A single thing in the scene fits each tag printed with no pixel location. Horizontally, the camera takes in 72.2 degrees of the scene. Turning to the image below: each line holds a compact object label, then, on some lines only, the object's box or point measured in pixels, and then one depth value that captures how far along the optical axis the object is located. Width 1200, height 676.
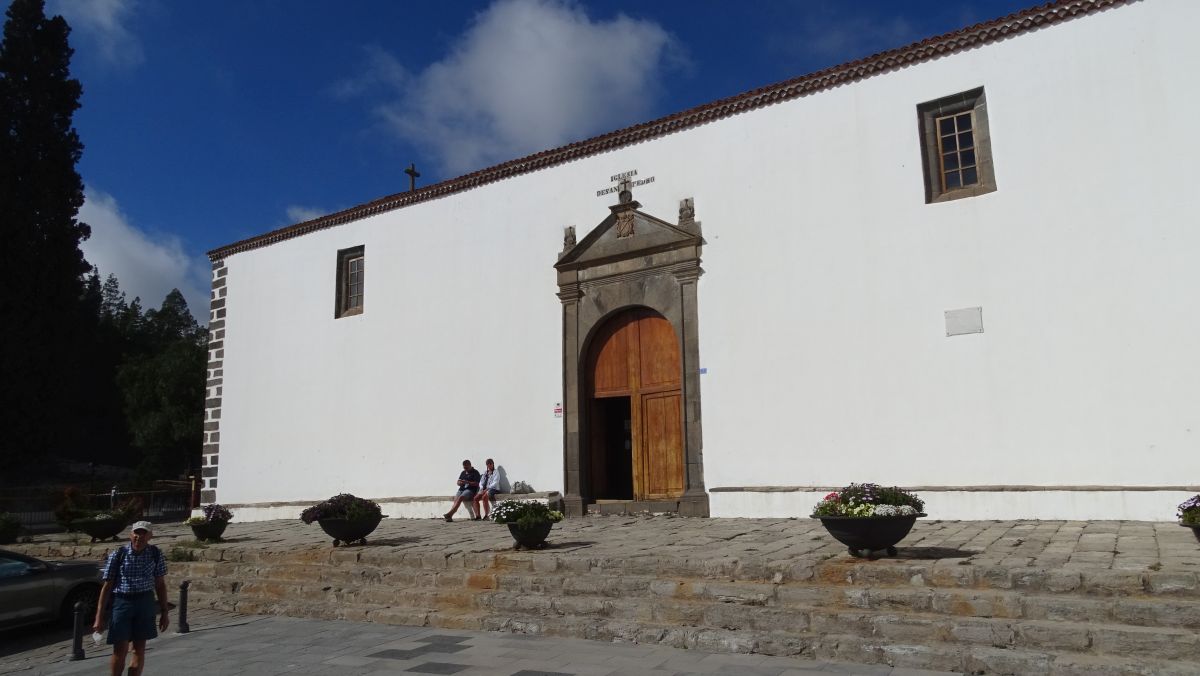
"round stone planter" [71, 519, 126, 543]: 13.52
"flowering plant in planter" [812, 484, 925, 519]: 6.87
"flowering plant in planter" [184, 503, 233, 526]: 12.03
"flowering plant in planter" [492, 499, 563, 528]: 8.96
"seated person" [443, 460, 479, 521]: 13.36
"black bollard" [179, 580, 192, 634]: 8.57
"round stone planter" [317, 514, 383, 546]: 10.30
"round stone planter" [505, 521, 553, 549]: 8.95
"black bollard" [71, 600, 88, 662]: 7.84
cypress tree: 24.81
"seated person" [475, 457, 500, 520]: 13.22
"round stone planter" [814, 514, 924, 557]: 6.80
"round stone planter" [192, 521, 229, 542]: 12.02
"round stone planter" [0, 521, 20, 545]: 14.66
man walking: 6.42
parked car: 9.58
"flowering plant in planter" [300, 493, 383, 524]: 10.32
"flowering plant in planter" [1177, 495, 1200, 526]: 6.60
